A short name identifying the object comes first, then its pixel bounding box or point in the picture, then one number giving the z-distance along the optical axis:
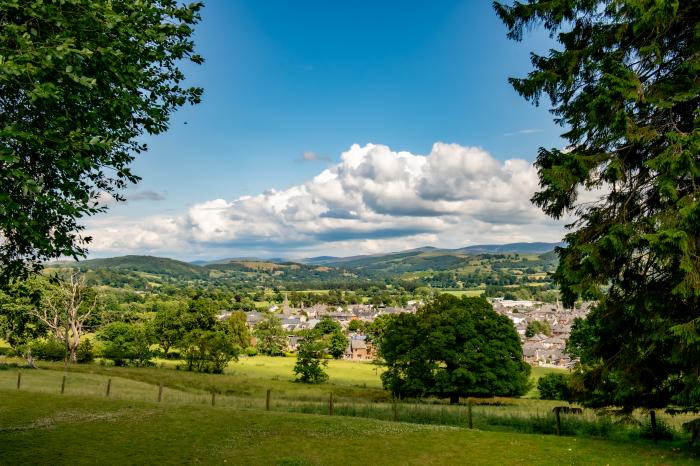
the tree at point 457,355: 38.91
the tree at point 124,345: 61.12
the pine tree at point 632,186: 11.15
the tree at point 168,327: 68.06
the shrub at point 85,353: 59.75
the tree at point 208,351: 61.09
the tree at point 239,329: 88.44
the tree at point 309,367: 59.19
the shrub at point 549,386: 54.91
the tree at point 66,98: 7.25
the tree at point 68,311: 51.81
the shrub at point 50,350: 58.53
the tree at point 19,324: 44.91
